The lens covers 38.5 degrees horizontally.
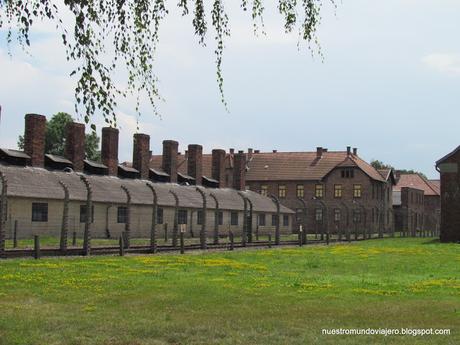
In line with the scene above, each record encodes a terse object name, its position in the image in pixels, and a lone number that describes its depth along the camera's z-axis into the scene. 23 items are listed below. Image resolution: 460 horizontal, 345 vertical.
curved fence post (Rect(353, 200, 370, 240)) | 48.05
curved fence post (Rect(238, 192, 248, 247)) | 33.91
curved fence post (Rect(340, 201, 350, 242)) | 44.28
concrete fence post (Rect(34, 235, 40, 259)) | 20.62
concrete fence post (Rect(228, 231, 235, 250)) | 30.08
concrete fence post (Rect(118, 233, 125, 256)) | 23.82
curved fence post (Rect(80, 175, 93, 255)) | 23.31
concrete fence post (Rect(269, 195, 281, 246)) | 35.75
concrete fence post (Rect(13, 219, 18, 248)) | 28.61
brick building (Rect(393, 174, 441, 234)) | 86.75
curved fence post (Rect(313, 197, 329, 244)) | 40.74
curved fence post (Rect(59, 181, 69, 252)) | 22.84
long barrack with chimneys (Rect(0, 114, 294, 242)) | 37.19
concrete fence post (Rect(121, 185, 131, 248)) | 26.52
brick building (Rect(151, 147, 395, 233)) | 75.94
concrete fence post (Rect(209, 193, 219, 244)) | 32.36
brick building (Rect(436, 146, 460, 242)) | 44.34
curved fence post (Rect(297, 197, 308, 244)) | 38.05
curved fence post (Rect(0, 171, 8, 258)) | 20.73
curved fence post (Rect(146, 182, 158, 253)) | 26.34
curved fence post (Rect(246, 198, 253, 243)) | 41.52
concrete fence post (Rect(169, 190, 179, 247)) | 28.68
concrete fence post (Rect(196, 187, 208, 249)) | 29.61
